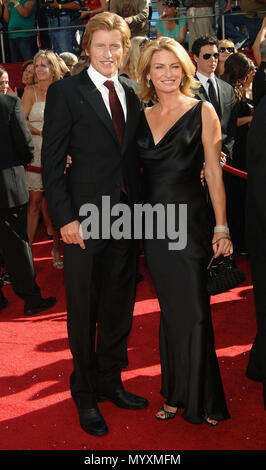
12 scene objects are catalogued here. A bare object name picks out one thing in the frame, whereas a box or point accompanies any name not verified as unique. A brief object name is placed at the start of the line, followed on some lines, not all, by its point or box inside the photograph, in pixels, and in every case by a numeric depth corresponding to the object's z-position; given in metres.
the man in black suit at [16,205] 4.39
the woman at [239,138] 5.29
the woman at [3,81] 4.59
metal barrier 8.32
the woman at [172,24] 8.45
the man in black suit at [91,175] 2.75
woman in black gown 2.77
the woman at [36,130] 5.55
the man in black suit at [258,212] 2.48
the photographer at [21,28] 8.91
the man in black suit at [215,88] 4.82
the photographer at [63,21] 8.79
